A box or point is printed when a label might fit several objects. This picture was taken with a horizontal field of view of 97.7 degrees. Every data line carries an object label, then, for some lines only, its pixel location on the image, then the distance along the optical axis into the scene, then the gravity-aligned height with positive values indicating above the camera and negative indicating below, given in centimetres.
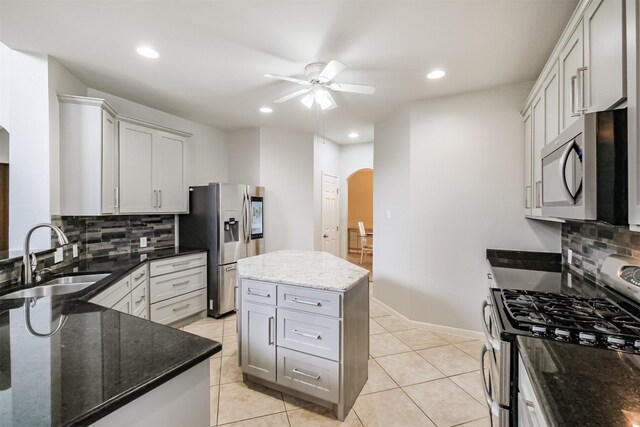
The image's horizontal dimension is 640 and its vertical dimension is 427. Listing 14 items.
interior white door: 520 -3
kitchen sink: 183 -53
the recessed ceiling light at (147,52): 226 +133
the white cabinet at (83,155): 249 +53
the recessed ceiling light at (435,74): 264 +131
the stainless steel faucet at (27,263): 177 -34
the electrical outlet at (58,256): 236 -37
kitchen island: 184 -84
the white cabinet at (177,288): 304 -88
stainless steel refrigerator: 357 -26
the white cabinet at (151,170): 300 +50
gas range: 112 -50
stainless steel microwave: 104 +17
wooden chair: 755 -82
